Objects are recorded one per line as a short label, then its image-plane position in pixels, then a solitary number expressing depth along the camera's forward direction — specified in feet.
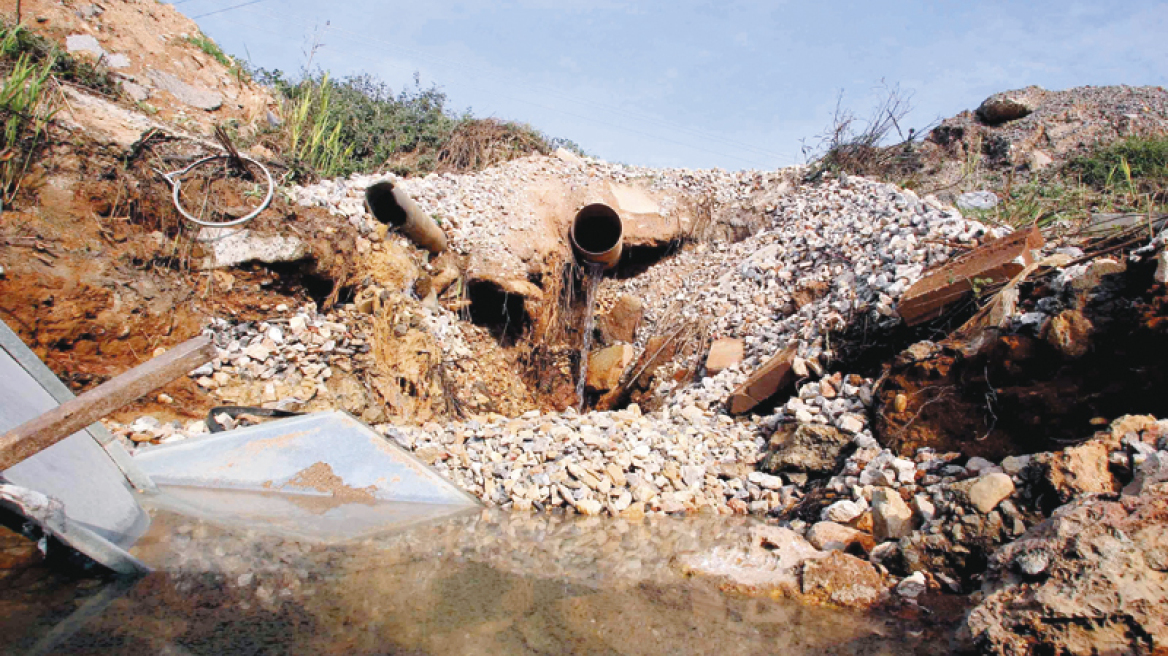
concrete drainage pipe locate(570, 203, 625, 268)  24.41
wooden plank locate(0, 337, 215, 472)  4.81
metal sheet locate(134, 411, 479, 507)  9.89
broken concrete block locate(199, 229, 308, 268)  14.93
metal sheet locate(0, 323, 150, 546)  6.56
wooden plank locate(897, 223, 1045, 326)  12.46
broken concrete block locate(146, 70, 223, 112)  20.54
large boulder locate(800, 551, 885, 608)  7.39
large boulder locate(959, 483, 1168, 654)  5.31
